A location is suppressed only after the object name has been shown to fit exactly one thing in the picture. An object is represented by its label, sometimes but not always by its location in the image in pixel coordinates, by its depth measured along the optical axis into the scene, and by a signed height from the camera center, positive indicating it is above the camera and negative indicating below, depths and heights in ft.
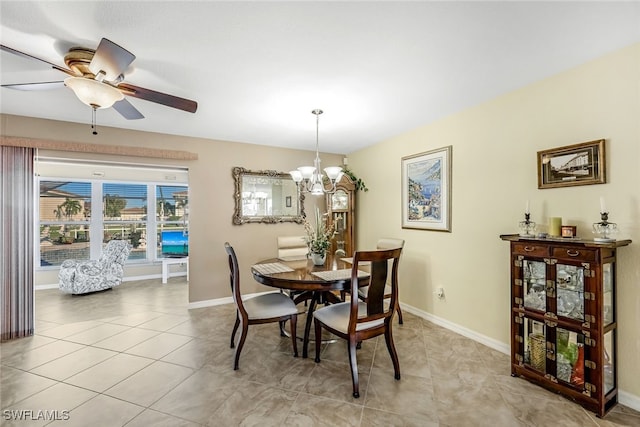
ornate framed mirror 13.93 +0.91
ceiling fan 5.17 +2.92
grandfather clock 14.88 -0.01
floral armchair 15.12 -3.14
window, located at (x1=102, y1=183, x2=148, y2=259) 18.95 +0.09
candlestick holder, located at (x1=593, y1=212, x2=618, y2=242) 6.03 -0.32
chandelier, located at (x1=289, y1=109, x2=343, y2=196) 9.60 +1.39
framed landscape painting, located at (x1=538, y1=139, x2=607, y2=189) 6.51 +1.22
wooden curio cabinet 5.86 -2.37
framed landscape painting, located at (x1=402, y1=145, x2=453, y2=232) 10.45 +0.99
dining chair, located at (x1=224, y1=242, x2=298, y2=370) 7.91 -2.83
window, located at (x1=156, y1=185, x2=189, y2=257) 20.51 -0.36
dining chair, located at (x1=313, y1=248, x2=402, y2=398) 6.67 -2.70
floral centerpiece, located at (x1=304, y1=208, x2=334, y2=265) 9.60 -0.97
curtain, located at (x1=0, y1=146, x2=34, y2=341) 9.68 -0.92
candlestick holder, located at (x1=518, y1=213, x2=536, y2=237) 7.50 -0.34
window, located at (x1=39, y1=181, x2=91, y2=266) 17.52 -0.30
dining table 7.53 -1.75
